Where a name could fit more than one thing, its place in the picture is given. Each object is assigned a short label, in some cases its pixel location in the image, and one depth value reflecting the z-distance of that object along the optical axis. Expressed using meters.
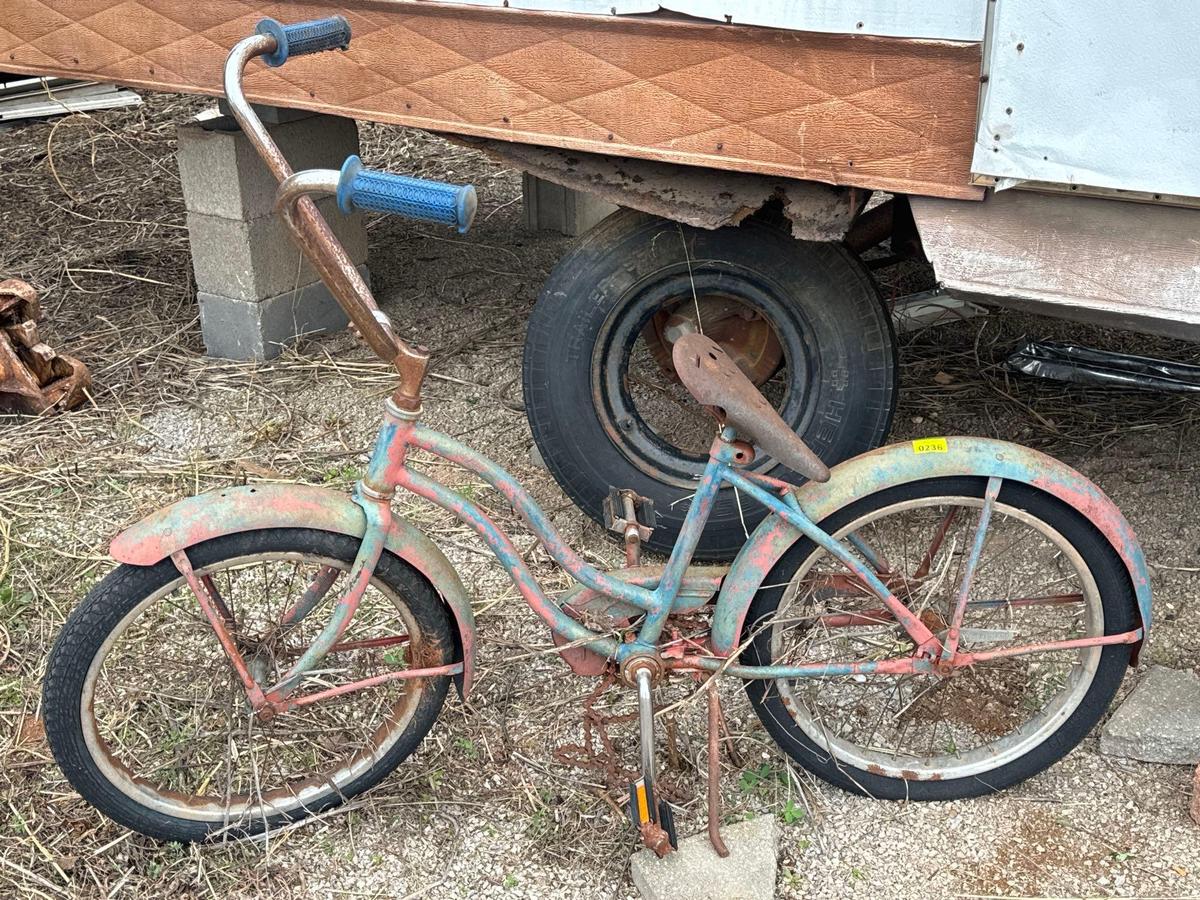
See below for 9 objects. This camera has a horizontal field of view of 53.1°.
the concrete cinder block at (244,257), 4.44
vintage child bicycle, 2.34
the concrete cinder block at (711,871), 2.47
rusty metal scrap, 4.19
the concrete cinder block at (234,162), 4.31
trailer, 2.60
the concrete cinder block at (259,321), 4.59
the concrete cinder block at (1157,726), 2.86
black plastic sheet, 3.69
